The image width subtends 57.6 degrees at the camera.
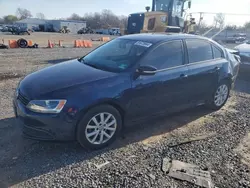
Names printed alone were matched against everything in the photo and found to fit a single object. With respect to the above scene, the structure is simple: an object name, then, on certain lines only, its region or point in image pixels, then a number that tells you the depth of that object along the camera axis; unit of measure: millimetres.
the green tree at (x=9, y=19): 105688
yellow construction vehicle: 11930
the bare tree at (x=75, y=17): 117738
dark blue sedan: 3082
